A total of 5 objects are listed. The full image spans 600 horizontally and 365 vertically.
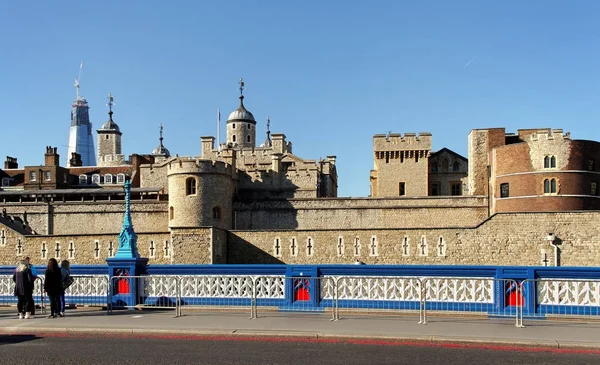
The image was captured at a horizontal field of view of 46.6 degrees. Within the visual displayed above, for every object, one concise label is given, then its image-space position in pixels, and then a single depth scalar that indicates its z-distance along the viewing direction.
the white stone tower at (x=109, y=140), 113.94
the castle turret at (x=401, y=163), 63.34
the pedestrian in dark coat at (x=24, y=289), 17.91
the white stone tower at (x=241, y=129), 93.44
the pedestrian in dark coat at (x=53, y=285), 17.88
